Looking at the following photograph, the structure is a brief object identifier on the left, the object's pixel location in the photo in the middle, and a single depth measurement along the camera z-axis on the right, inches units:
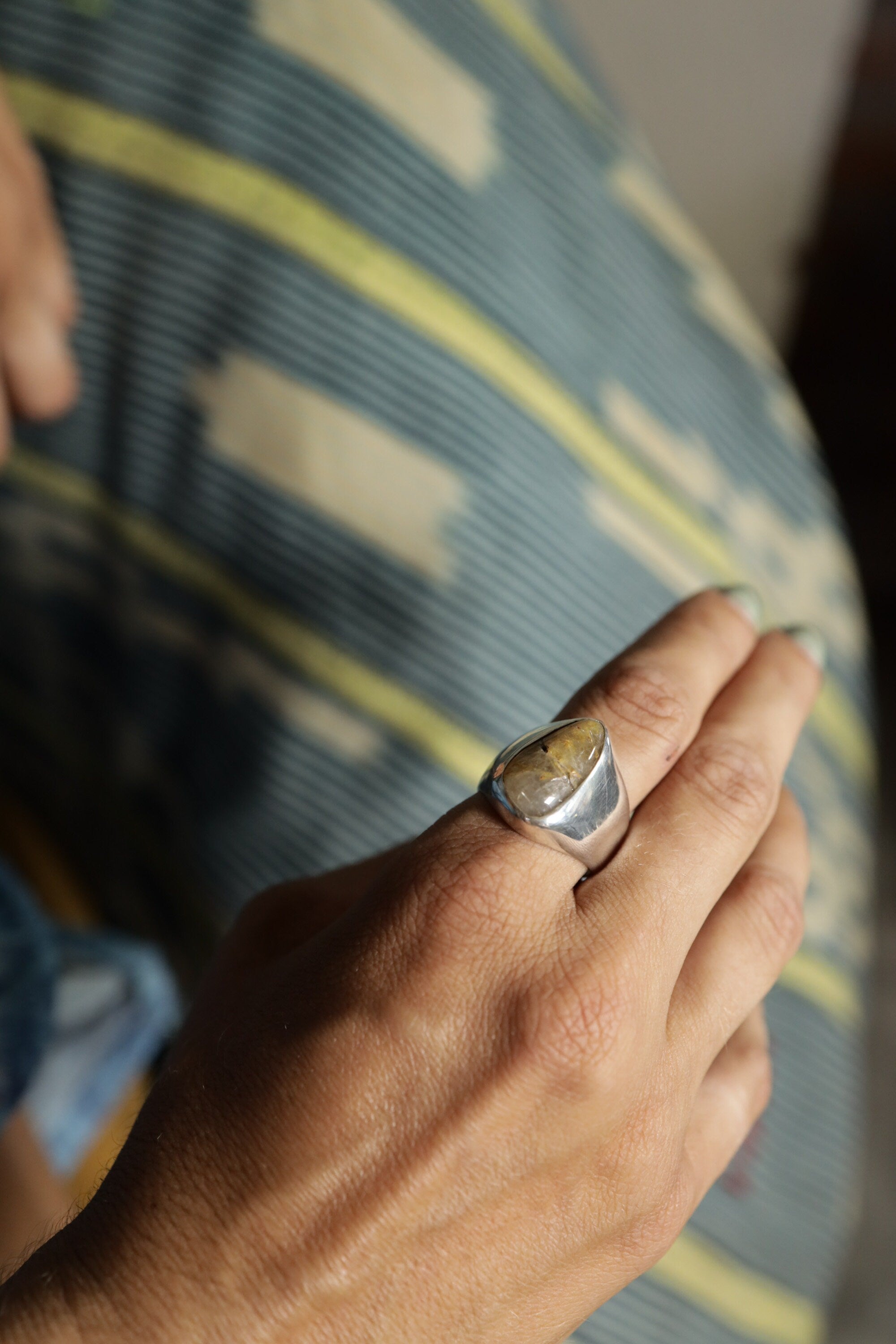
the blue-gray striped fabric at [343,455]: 21.1
